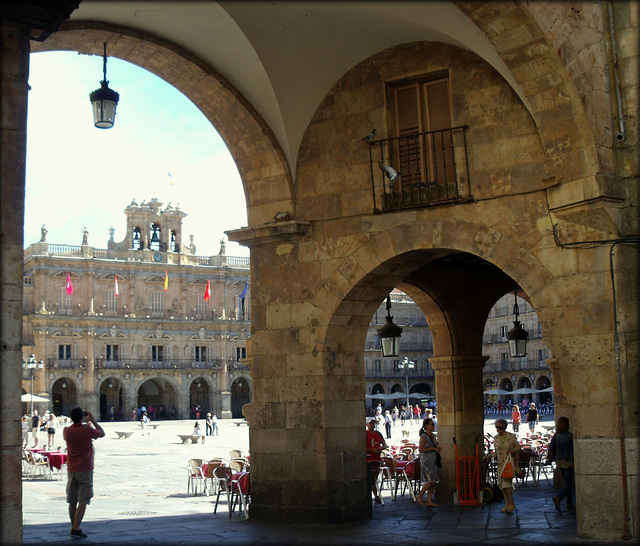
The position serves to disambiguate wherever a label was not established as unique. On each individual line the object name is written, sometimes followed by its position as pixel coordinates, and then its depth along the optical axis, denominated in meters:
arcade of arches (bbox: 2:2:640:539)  7.42
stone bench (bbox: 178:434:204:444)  30.00
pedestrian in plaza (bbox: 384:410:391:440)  31.00
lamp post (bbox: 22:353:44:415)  30.09
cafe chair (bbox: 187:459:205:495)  12.59
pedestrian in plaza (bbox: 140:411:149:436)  40.19
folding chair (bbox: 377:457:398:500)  11.91
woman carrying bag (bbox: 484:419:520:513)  9.69
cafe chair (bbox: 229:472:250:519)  9.85
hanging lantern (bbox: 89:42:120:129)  8.30
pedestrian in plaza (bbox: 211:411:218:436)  37.58
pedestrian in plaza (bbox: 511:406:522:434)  27.28
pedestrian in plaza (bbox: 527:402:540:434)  27.19
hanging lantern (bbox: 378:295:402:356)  11.22
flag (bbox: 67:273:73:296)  55.42
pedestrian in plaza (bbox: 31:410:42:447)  25.28
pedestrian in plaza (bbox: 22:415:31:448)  23.45
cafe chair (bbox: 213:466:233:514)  10.45
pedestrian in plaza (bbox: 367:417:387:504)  10.18
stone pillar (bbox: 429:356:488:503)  11.73
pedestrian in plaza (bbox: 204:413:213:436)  37.19
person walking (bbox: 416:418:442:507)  10.45
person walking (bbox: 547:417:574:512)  9.61
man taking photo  8.11
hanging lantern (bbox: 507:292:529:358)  12.39
